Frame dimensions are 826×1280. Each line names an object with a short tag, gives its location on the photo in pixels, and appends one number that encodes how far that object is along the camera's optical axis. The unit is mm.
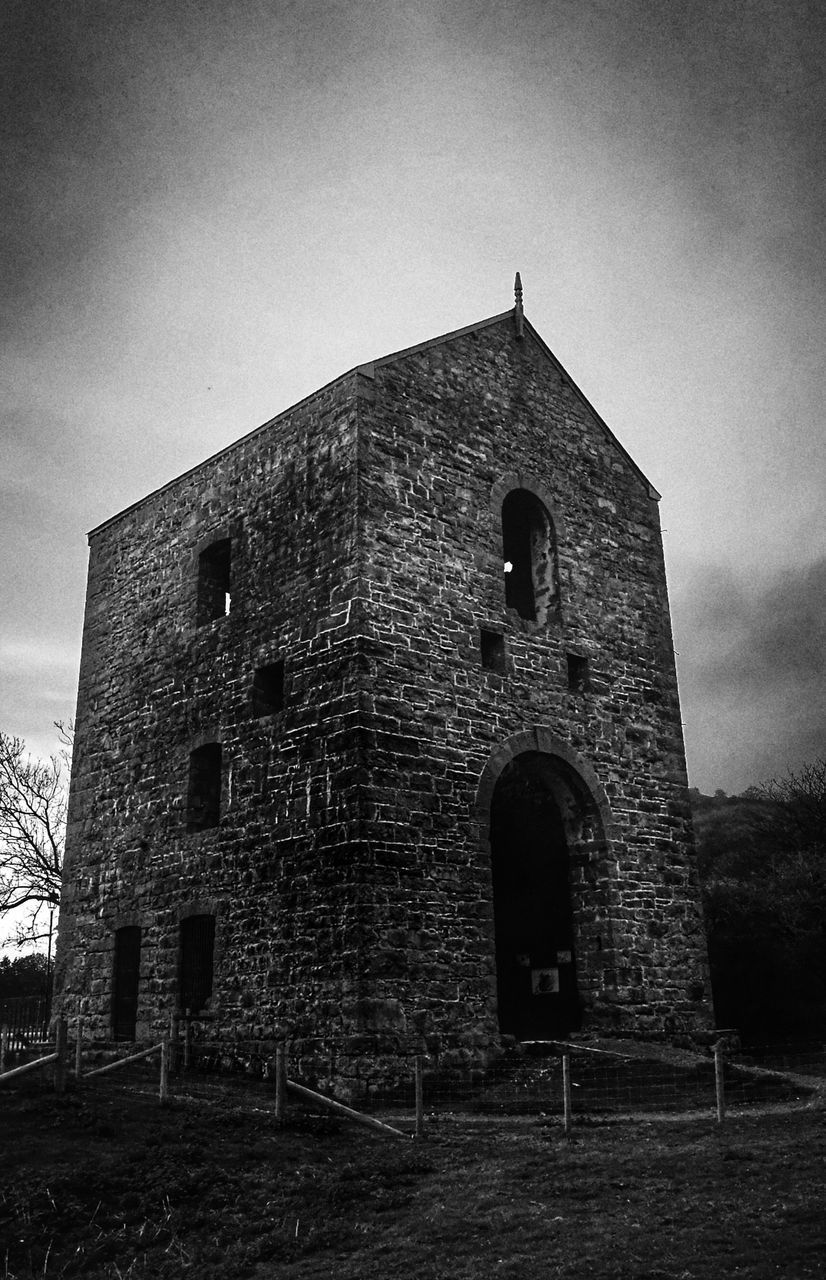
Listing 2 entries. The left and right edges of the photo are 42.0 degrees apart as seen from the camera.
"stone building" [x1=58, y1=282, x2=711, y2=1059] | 14656
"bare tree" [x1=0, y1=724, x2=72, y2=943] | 29328
